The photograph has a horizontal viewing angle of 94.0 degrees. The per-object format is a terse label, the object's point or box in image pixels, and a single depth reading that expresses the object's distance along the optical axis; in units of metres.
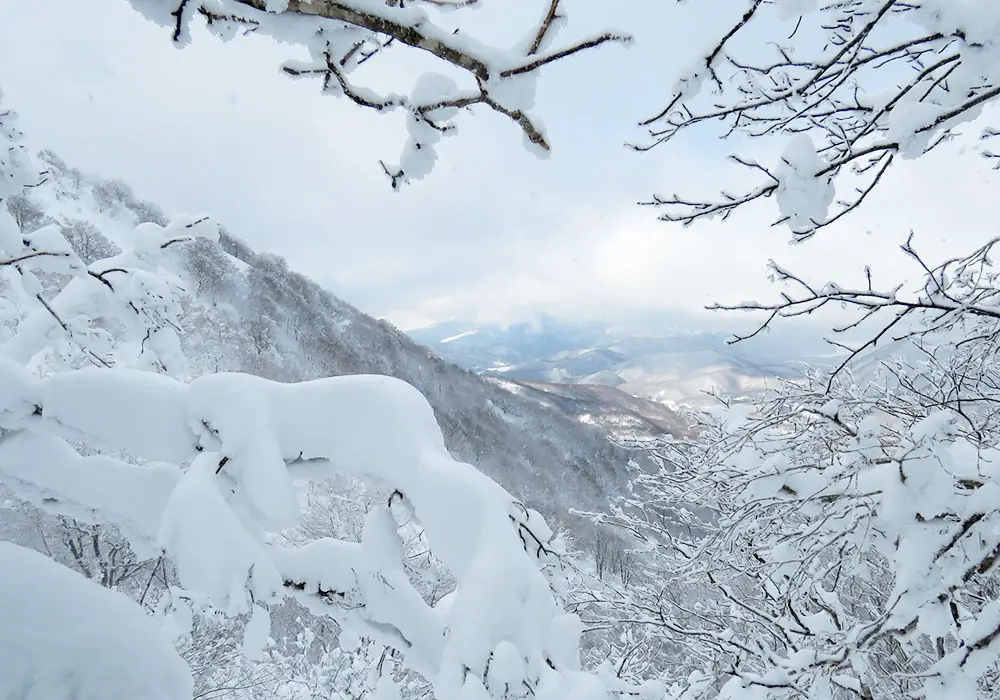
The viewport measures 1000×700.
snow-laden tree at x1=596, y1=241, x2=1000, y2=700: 2.12
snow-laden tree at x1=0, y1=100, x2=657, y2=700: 1.65
